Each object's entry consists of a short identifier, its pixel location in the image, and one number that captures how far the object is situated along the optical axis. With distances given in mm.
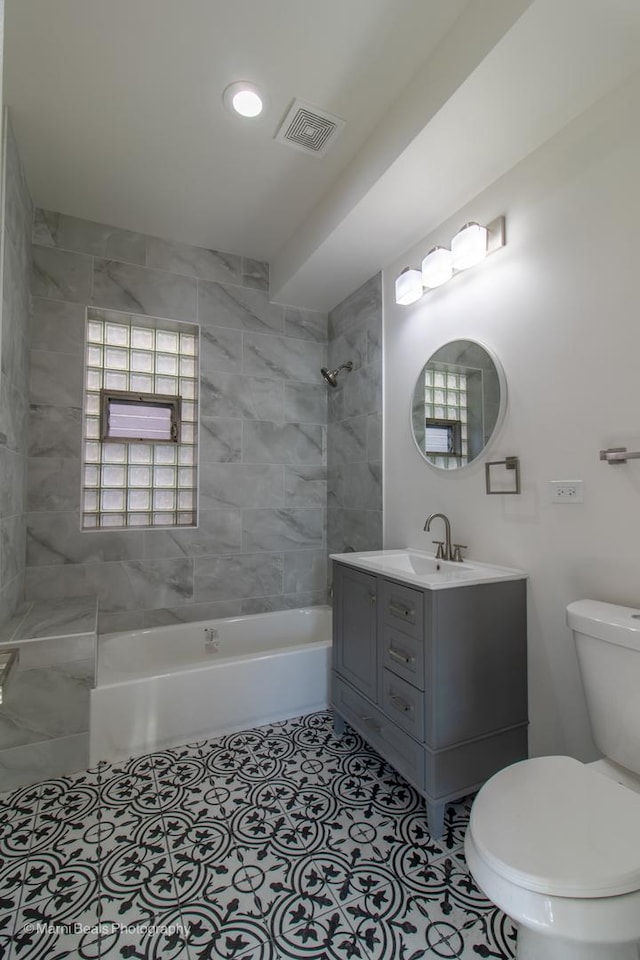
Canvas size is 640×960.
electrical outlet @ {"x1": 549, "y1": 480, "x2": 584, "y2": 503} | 1509
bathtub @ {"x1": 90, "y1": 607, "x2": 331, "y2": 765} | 1934
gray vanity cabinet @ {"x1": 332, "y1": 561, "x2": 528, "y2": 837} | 1487
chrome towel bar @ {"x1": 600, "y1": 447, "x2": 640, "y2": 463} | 1312
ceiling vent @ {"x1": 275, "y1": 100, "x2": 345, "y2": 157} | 1795
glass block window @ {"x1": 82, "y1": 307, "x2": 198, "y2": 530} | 2684
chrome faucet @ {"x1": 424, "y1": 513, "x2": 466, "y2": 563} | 1992
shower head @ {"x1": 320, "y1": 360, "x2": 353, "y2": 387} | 3046
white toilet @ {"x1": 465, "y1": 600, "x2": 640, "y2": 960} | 801
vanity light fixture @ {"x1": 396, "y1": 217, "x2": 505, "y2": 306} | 1829
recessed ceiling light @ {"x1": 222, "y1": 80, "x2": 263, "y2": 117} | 1698
